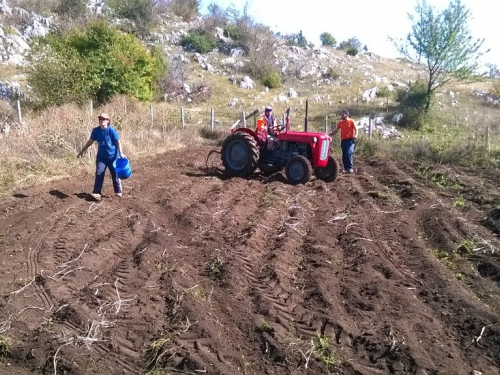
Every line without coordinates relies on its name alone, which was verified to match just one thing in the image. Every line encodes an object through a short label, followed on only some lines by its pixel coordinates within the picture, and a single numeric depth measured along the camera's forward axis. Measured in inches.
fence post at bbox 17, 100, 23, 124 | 533.4
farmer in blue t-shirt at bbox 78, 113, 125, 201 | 315.9
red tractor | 386.3
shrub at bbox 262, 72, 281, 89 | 1322.6
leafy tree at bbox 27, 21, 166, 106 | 646.5
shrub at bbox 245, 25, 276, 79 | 1390.3
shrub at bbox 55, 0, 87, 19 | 1510.7
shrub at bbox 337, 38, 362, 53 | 2411.4
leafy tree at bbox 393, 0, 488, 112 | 863.1
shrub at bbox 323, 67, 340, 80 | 1470.2
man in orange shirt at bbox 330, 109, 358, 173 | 450.5
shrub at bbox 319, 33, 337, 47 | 2447.1
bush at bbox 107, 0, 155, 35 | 1581.2
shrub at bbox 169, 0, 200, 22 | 1950.3
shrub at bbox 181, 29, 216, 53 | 1556.3
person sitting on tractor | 409.1
